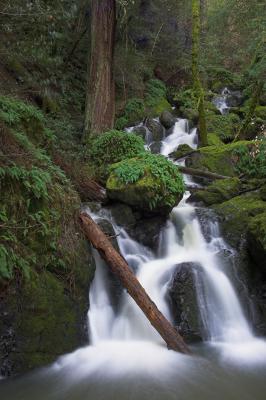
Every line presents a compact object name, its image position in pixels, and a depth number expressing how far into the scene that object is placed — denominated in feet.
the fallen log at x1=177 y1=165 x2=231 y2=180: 35.83
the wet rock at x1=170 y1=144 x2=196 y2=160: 41.29
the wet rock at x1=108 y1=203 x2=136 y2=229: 26.84
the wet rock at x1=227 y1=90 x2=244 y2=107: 65.21
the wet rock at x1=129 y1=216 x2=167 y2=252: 26.63
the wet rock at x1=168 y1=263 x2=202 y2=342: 21.07
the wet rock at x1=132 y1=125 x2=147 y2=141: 47.15
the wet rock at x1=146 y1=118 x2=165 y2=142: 48.54
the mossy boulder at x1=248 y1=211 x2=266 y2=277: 23.00
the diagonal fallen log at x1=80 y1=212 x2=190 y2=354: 18.65
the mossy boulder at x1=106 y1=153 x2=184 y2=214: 26.43
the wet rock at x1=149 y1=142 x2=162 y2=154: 45.52
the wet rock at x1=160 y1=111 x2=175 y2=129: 51.01
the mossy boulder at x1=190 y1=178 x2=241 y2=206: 31.17
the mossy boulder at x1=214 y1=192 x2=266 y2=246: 26.60
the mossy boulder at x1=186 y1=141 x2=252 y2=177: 38.52
